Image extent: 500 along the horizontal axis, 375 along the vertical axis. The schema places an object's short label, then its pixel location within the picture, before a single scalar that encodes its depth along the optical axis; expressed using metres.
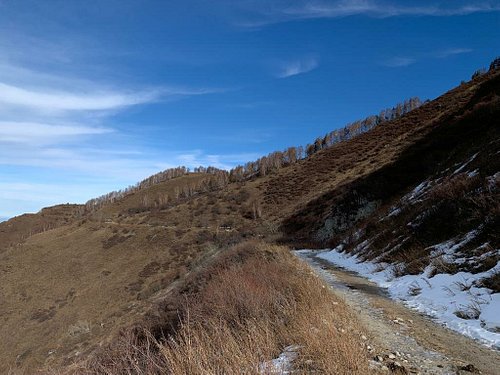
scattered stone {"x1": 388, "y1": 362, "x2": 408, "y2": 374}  4.33
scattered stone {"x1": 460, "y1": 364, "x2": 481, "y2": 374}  4.44
